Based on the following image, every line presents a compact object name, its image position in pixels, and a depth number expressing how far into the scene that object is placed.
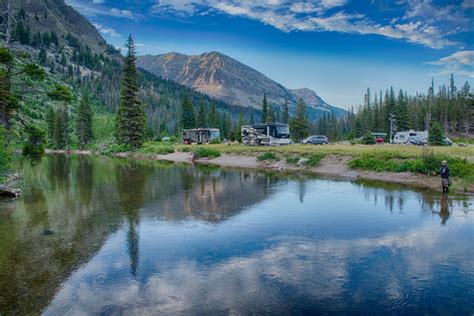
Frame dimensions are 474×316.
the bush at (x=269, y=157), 48.49
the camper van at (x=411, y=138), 65.31
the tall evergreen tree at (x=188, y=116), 104.12
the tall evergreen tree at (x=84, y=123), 104.88
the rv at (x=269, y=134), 63.97
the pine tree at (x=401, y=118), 96.00
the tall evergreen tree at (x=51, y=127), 113.62
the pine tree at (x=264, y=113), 112.07
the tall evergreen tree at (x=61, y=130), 107.36
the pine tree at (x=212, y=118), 116.49
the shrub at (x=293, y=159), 44.91
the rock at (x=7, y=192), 22.56
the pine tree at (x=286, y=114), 121.85
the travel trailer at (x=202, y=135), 85.69
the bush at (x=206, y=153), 58.91
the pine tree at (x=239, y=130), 92.34
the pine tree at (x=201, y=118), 107.94
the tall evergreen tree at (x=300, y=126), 94.50
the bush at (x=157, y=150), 70.19
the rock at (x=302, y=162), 43.32
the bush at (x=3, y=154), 22.23
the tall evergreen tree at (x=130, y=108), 71.44
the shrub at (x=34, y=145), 23.12
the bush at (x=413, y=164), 28.33
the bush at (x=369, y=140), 73.69
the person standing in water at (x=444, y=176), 24.27
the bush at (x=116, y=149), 79.76
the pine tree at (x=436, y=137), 60.91
